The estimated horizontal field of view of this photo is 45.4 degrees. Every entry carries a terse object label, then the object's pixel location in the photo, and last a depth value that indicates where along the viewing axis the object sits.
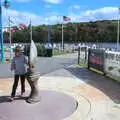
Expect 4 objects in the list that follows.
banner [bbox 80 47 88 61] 11.25
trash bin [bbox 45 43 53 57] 16.32
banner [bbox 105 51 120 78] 6.21
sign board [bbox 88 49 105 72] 7.28
